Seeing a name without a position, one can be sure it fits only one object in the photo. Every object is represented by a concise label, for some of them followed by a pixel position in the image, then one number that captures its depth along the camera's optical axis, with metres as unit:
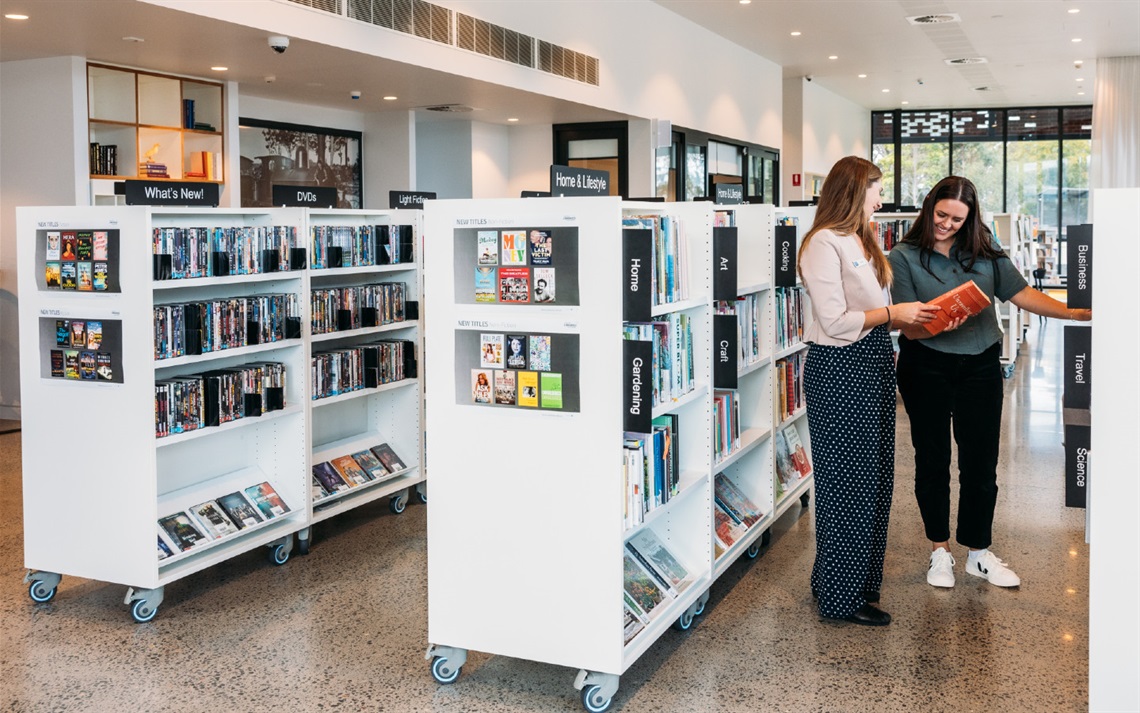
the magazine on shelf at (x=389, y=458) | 5.60
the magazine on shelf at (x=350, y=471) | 5.31
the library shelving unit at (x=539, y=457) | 3.19
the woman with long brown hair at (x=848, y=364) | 3.75
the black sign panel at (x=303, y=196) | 5.18
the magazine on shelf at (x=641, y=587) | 3.56
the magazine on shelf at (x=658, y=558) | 3.81
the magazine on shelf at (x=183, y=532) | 4.28
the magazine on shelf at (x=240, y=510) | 4.60
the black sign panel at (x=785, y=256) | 4.79
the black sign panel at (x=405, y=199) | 6.31
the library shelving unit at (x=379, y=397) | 5.35
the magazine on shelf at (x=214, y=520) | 4.45
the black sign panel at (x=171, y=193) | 4.14
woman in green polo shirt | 4.13
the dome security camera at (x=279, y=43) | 7.20
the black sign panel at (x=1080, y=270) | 2.87
